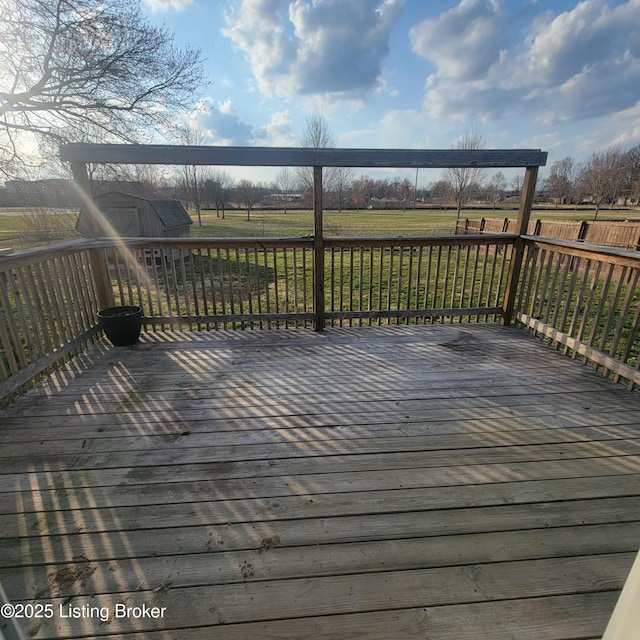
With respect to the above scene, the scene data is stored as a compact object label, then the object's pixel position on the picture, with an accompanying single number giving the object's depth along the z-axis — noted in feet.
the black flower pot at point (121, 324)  10.85
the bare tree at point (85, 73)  19.65
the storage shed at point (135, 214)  30.68
